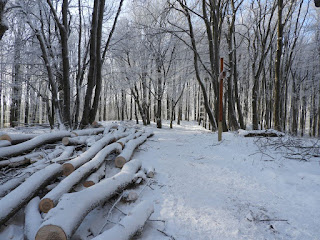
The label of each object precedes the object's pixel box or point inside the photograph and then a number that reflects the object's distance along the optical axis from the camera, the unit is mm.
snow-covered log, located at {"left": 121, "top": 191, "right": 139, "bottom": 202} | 2424
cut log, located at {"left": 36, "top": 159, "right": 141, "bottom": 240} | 1457
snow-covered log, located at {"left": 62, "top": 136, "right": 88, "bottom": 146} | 4102
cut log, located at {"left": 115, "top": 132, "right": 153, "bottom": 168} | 3379
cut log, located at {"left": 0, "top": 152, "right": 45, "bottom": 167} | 3061
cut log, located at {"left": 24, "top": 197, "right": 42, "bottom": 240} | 1784
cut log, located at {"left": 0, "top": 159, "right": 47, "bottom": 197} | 2455
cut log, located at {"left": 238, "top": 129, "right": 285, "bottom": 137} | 5552
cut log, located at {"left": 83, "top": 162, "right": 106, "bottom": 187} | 2625
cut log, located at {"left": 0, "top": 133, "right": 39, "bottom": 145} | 3502
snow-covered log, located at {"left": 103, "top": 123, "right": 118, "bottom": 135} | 6037
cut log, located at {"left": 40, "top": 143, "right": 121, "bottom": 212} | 2045
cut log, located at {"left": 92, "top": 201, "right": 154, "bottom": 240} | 1587
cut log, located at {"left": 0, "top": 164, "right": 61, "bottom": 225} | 1975
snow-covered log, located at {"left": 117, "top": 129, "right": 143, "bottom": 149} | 4317
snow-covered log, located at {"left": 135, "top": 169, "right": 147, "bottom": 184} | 2872
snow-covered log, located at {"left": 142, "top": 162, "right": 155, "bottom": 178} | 3210
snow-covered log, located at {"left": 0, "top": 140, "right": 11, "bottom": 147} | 3327
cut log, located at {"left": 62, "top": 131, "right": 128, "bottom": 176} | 2781
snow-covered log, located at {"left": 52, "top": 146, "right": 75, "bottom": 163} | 3144
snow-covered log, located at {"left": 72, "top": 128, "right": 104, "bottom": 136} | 5161
